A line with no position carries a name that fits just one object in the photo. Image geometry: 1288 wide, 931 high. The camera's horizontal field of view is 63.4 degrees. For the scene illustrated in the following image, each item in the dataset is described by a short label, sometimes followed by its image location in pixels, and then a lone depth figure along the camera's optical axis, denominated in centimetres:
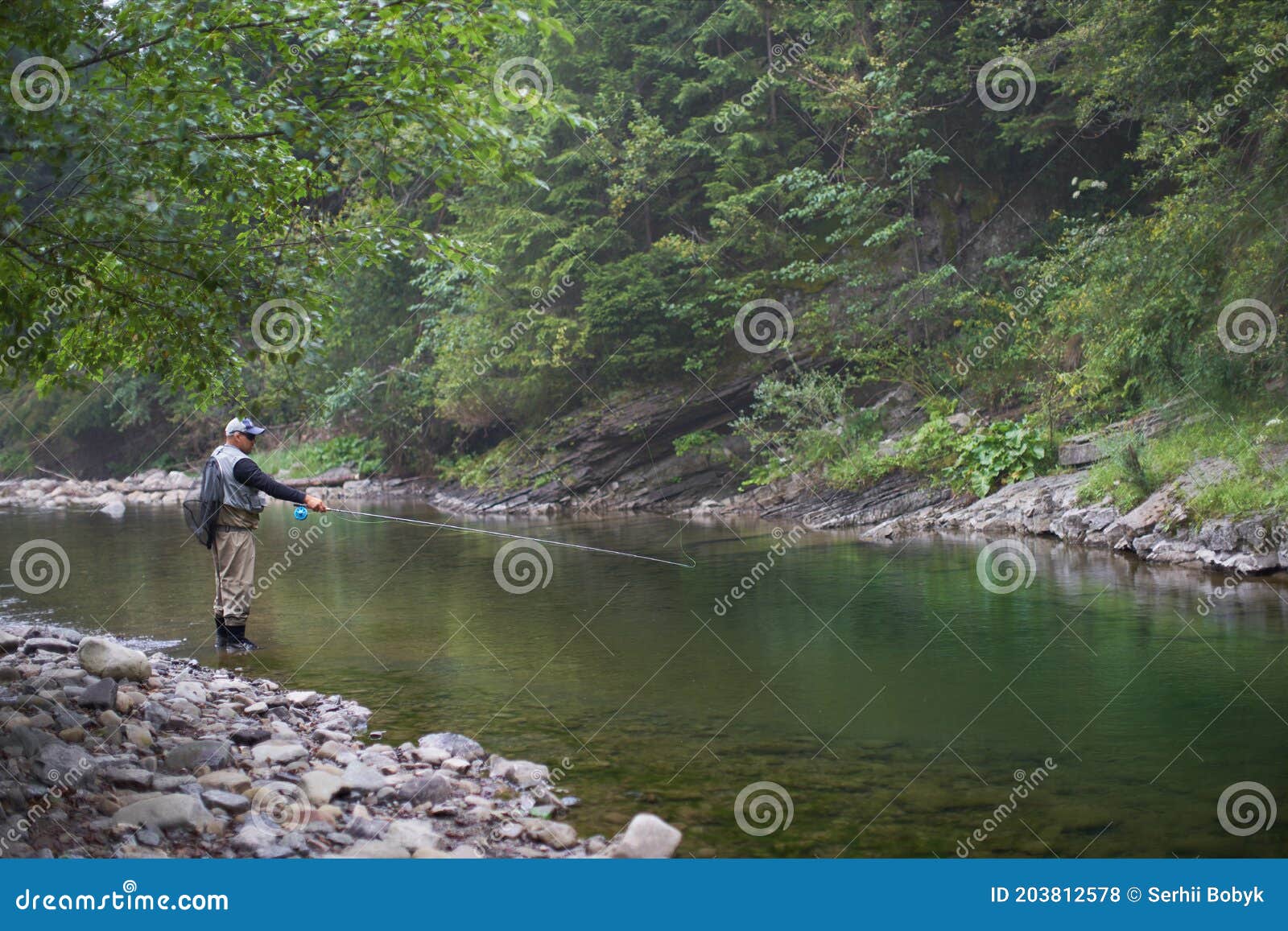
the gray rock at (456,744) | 585
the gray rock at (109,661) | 673
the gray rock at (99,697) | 608
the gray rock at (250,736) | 595
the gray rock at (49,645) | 768
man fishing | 877
